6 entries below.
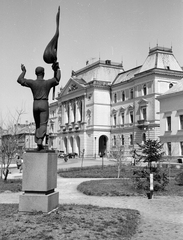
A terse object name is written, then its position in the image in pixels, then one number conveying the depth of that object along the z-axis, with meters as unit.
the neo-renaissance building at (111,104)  58.38
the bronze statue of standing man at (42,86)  9.98
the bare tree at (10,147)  23.72
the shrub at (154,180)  16.83
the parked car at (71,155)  68.36
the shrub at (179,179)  19.42
